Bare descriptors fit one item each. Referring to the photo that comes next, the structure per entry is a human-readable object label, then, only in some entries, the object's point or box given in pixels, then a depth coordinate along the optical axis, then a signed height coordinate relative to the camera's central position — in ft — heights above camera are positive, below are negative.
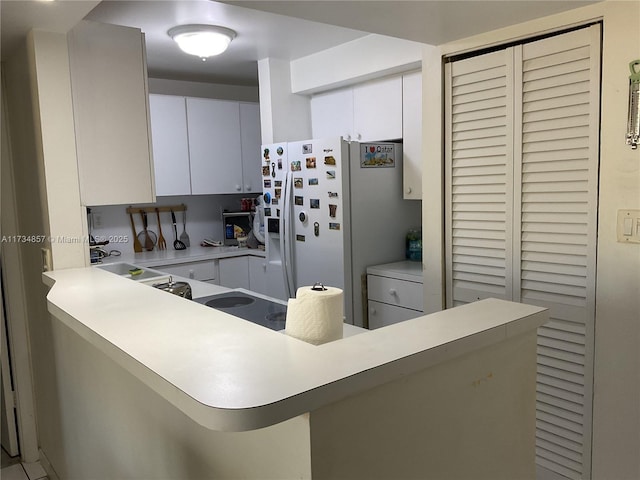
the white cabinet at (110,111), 6.90 +1.07
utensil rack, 14.24 -0.55
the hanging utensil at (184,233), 15.07 -1.29
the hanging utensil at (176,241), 14.64 -1.48
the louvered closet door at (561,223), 6.31 -0.58
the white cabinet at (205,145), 13.47 +1.14
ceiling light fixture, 9.95 +2.87
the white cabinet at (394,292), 10.35 -2.25
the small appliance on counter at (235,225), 15.30 -1.14
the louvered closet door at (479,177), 7.18 +0.04
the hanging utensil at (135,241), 14.25 -1.40
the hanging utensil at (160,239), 14.71 -1.42
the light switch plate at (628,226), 5.76 -0.56
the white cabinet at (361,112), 11.31 +1.66
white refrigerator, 10.98 -0.62
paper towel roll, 3.86 -0.97
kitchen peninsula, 2.93 -1.28
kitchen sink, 8.07 -1.28
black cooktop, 6.69 -1.69
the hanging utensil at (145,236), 14.44 -1.29
